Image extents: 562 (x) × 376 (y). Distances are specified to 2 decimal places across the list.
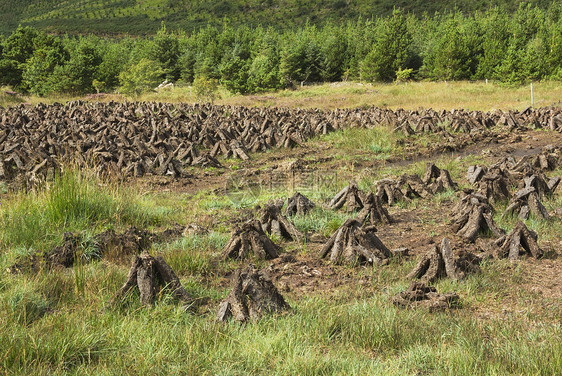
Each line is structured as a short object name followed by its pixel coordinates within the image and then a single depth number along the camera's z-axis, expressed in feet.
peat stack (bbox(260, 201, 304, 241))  44.24
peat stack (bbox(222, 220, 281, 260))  38.88
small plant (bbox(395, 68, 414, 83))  308.38
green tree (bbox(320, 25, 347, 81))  374.22
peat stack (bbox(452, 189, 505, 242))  42.98
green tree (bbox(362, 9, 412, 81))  333.21
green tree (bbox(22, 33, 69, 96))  259.39
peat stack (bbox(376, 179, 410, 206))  57.00
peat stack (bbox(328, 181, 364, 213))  53.52
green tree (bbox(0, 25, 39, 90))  286.87
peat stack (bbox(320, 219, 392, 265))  37.29
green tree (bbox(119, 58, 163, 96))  264.52
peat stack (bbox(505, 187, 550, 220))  47.67
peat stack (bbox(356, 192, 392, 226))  49.19
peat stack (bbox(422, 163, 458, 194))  61.87
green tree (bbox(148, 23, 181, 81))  397.60
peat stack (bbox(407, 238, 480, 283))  33.19
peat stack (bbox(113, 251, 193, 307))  27.53
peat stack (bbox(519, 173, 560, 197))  55.21
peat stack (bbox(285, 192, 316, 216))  51.78
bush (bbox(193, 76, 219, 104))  241.35
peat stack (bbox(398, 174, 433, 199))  59.67
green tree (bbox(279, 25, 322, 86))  335.67
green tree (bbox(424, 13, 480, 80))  319.47
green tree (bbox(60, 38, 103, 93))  264.52
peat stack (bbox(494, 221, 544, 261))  37.45
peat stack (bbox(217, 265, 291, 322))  25.88
